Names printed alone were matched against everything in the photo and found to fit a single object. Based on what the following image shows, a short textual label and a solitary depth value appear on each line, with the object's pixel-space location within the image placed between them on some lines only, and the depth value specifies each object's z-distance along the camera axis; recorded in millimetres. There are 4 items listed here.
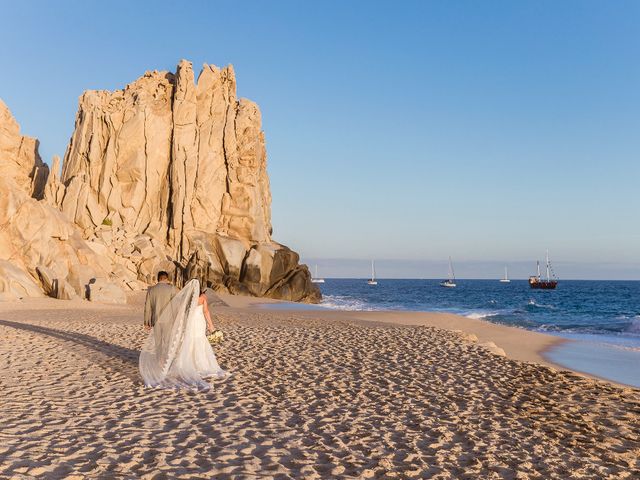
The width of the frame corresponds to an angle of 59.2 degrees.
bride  11438
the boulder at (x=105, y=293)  36156
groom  11852
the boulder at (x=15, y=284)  32969
